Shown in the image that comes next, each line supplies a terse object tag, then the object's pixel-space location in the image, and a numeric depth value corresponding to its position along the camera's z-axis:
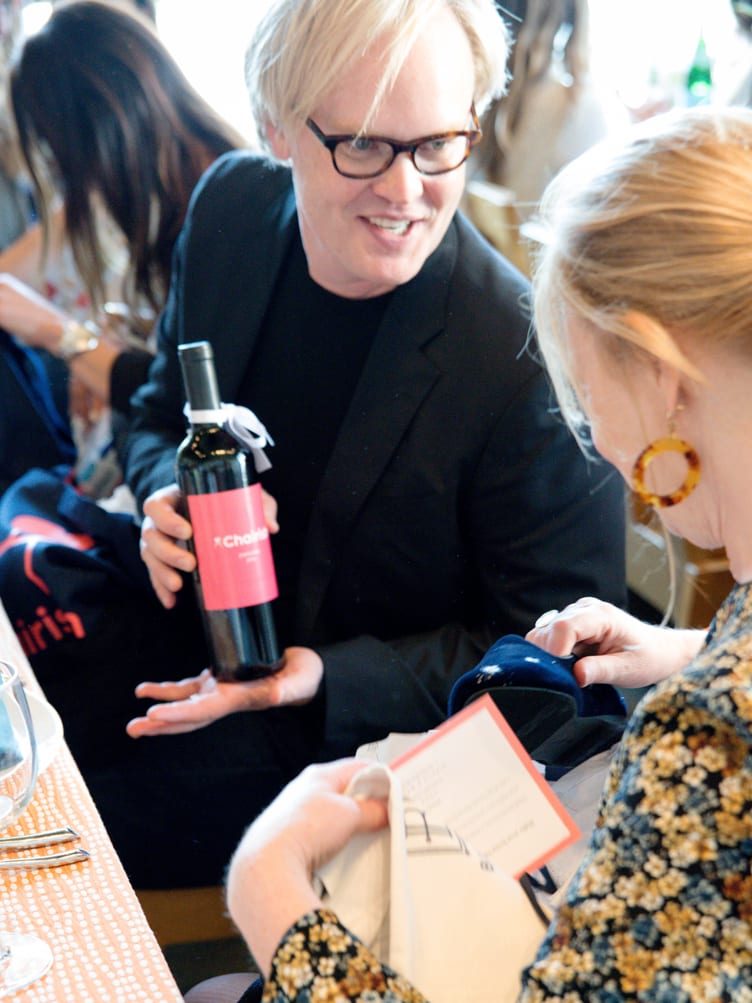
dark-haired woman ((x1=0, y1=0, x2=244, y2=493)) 2.18
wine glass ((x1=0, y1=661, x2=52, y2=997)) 0.80
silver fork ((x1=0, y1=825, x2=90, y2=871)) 0.87
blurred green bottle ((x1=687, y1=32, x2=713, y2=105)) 2.99
